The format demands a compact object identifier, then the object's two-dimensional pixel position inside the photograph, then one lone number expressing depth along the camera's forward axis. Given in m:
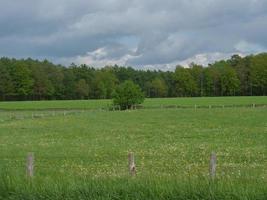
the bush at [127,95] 88.74
